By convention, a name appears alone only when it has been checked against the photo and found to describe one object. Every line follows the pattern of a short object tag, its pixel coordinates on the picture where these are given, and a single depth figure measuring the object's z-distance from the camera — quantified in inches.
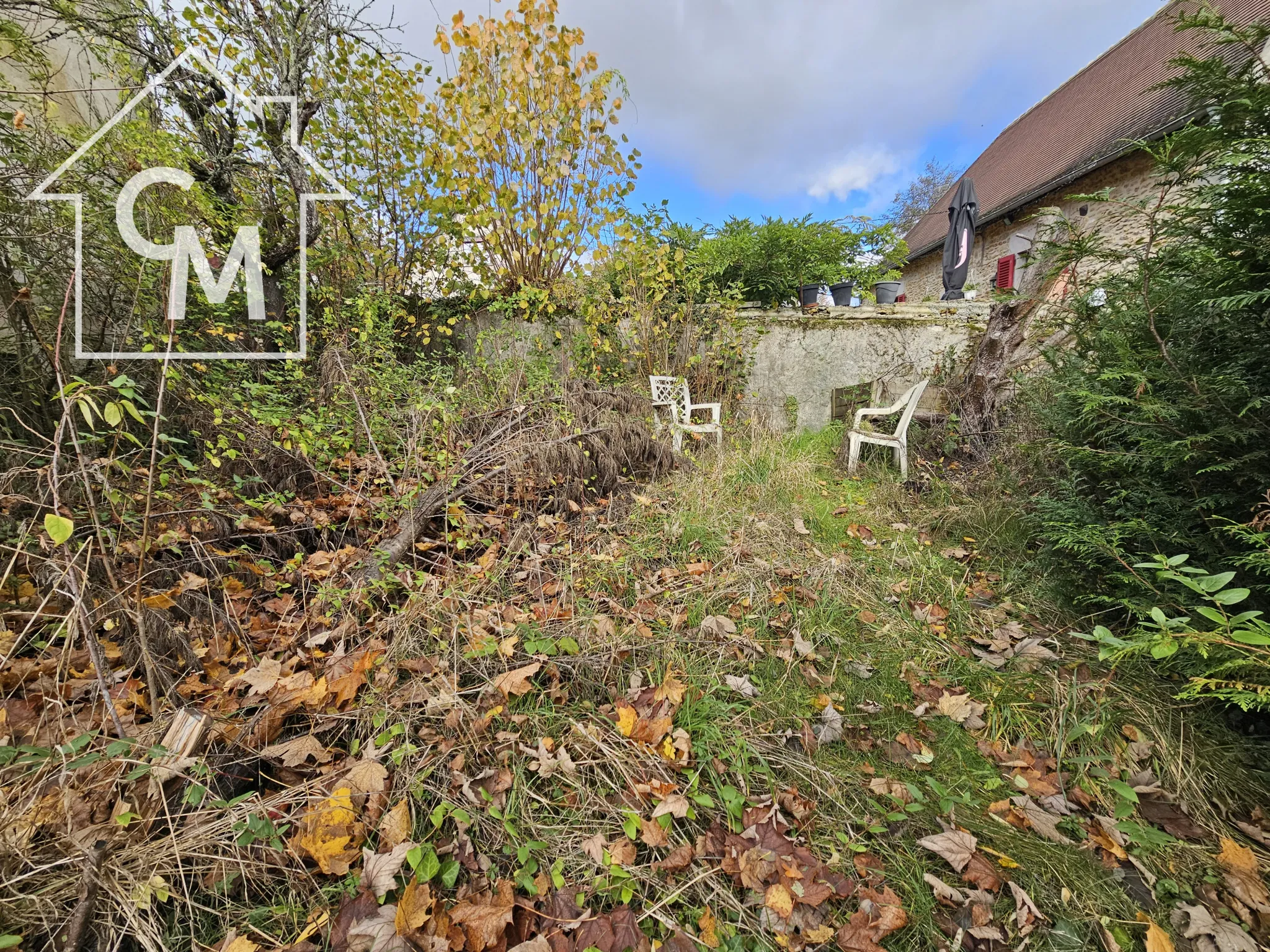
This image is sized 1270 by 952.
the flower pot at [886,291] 301.9
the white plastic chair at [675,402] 194.9
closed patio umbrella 300.4
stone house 327.3
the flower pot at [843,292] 266.1
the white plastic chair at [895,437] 166.2
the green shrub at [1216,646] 44.4
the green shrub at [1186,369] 61.7
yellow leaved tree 166.4
